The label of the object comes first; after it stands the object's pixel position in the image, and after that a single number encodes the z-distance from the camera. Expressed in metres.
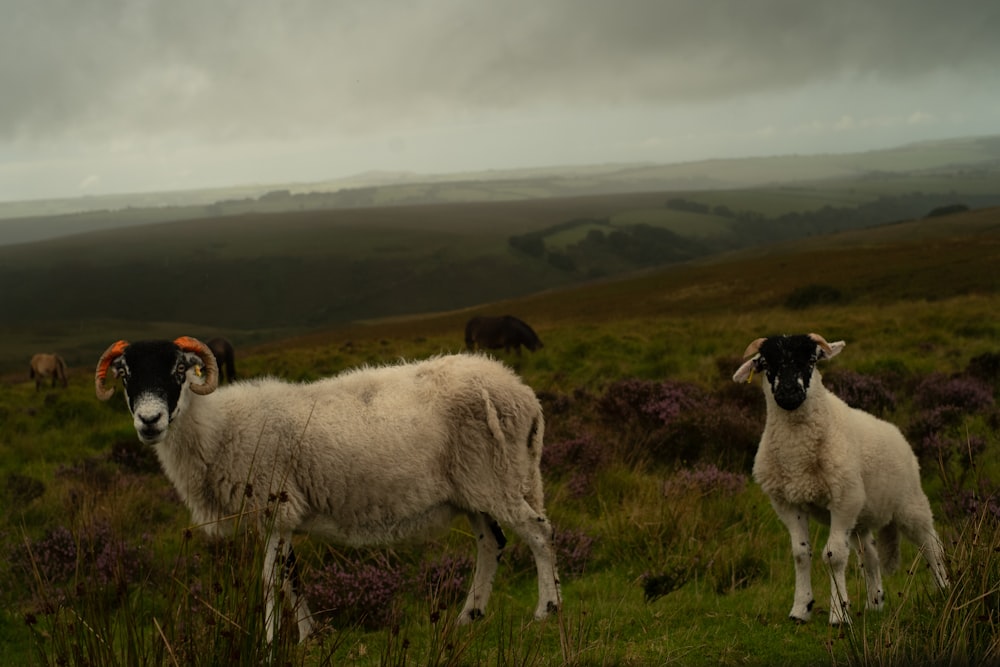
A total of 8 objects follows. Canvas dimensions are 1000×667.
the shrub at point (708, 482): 7.70
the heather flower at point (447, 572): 6.10
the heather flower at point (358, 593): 5.77
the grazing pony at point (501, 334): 23.91
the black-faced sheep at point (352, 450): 5.70
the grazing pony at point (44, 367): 23.48
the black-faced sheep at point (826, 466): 5.58
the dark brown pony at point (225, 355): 20.21
